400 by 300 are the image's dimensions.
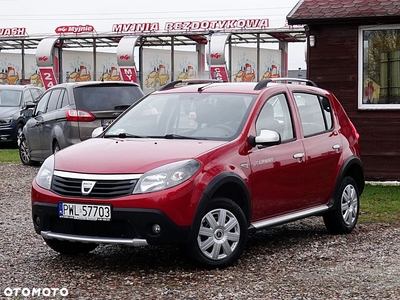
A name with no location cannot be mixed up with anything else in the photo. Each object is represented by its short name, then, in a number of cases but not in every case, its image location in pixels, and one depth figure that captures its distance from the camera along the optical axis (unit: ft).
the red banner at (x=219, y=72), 123.70
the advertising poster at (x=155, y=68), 146.30
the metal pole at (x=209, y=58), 123.54
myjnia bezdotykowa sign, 132.16
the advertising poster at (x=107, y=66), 157.38
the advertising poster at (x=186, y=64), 151.23
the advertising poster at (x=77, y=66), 149.38
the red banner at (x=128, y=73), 130.72
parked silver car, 50.90
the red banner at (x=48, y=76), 137.39
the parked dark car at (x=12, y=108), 77.36
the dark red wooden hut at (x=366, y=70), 46.57
